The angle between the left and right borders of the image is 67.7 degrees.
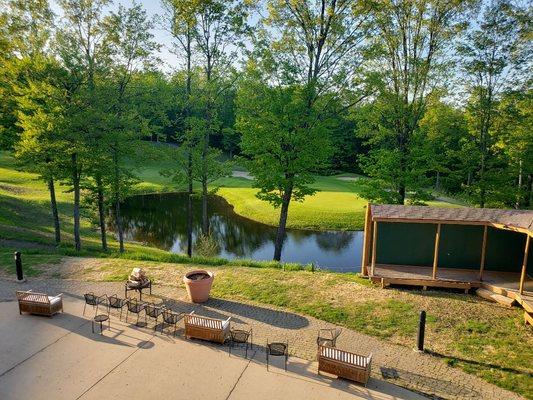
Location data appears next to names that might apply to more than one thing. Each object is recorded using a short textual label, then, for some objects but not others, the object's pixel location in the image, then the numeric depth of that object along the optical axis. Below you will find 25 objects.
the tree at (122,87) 20.56
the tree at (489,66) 22.59
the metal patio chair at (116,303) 12.43
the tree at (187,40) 20.91
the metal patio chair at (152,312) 12.00
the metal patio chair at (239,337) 10.82
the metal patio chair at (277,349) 10.04
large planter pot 13.81
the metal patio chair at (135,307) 12.18
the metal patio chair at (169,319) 11.77
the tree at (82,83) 19.23
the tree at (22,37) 20.16
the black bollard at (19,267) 15.48
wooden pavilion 14.94
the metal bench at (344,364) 9.59
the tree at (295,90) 19.77
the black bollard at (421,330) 11.05
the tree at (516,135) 25.03
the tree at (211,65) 21.09
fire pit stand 13.72
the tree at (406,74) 22.41
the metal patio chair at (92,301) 12.59
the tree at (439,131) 24.78
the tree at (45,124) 18.62
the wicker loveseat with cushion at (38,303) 12.49
